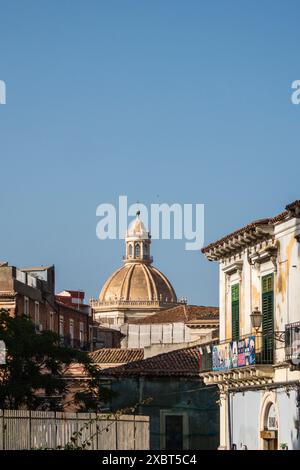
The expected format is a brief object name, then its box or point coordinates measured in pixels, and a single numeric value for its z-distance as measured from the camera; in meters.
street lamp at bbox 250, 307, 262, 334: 43.84
